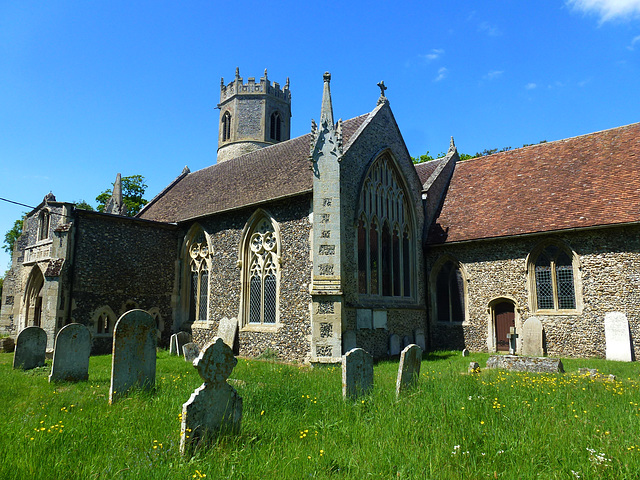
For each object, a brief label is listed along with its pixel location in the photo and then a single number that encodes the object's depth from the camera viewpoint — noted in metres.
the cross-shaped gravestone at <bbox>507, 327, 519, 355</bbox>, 14.55
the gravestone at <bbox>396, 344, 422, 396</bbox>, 7.62
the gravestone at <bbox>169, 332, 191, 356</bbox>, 16.39
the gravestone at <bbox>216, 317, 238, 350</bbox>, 16.11
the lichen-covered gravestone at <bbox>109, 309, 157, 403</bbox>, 7.43
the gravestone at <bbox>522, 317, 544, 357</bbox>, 14.98
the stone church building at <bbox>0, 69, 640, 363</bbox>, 14.31
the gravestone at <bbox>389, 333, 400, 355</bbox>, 15.45
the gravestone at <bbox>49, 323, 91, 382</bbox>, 9.30
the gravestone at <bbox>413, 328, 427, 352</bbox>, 16.78
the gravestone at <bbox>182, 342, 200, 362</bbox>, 14.23
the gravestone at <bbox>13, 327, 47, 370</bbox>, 11.47
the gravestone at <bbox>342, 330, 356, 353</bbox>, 13.50
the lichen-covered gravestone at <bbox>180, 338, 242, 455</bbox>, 4.86
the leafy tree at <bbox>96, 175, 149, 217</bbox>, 39.78
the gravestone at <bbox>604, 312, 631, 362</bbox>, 13.56
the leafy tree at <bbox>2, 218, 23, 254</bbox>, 43.66
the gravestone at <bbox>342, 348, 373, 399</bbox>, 7.22
